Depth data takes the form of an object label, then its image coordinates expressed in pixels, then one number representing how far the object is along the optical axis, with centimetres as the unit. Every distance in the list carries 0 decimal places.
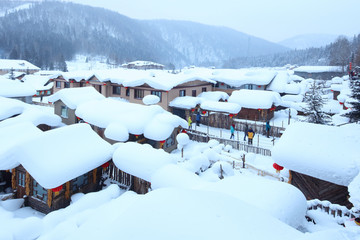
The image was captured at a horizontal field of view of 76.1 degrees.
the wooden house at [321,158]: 856
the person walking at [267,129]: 2090
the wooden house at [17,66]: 7402
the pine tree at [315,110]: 1844
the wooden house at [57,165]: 1035
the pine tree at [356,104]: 1289
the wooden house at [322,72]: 6831
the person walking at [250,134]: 1894
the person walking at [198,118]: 2484
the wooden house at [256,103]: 2584
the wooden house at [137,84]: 2602
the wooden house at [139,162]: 1118
